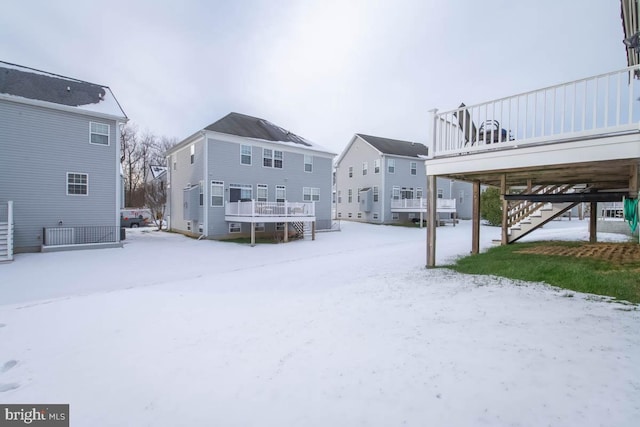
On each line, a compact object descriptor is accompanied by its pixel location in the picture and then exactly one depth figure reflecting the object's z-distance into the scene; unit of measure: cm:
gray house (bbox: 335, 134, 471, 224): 2667
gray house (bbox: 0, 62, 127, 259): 1207
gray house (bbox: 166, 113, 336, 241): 1705
